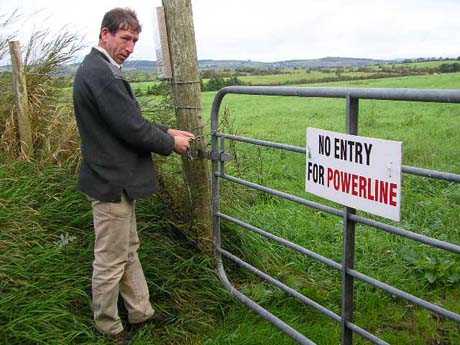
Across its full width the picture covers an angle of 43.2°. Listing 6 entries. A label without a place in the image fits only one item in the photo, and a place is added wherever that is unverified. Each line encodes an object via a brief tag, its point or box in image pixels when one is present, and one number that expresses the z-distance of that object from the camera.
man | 3.34
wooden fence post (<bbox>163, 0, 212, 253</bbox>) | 4.21
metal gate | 2.52
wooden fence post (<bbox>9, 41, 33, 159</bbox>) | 5.08
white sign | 2.67
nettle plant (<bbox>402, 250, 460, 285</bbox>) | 4.39
